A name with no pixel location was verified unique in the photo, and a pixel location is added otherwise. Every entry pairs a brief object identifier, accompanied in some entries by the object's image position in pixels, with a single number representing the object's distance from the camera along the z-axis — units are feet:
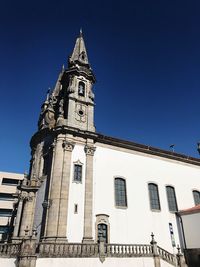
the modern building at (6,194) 121.09
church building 45.21
